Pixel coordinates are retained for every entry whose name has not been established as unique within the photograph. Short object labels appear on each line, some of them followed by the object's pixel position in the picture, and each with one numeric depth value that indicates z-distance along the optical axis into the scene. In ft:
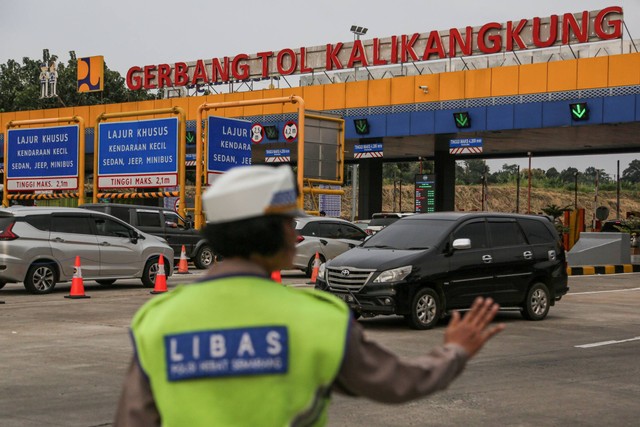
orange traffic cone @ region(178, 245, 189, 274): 84.48
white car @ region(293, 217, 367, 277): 81.92
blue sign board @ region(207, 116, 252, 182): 95.96
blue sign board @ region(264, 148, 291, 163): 148.05
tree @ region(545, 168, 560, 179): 585.63
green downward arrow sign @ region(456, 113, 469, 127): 131.58
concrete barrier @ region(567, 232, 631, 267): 106.52
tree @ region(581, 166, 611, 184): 630.13
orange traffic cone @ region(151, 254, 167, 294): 63.72
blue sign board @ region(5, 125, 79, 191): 105.26
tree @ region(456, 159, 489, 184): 535.43
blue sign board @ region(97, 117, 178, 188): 97.91
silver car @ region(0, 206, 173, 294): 62.08
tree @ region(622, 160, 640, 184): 603.18
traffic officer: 8.27
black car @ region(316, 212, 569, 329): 47.01
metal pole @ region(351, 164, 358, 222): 182.50
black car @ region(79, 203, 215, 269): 87.10
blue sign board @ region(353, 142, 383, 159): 138.92
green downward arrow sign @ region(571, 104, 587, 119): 121.08
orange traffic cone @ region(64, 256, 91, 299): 60.10
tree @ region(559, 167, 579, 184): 568.82
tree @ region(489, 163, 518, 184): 487.61
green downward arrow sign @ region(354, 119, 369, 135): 142.82
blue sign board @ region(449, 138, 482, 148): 129.18
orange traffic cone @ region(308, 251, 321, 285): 75.61
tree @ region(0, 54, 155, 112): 276.62
